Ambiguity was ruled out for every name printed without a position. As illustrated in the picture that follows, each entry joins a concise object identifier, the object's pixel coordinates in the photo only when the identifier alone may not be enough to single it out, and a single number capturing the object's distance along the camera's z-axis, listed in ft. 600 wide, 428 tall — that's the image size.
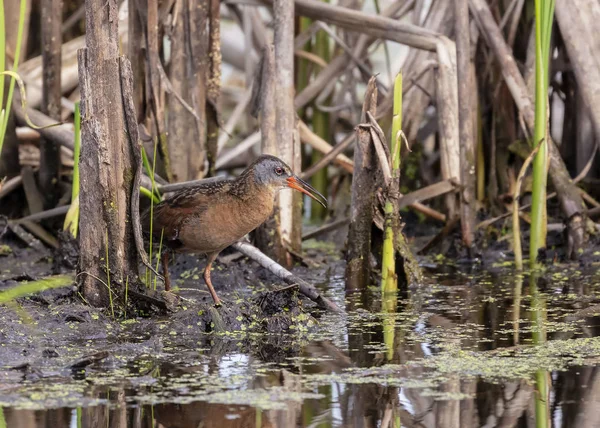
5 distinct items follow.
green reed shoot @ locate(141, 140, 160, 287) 33.45
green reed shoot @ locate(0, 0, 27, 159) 28.76
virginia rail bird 35.86
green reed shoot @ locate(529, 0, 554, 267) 37.22
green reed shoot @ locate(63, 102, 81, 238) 36.09
